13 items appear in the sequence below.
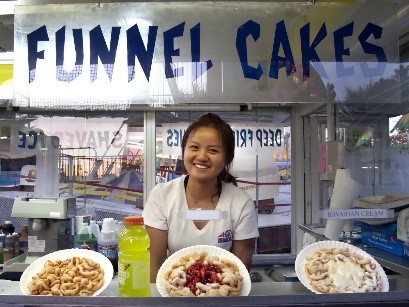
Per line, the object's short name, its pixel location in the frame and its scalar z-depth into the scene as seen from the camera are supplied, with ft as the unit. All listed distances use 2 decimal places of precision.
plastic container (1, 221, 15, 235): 9.88
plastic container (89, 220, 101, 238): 8.73
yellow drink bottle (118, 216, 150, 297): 3.50
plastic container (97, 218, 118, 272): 7.79
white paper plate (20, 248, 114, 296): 3.63
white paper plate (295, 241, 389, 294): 3.71
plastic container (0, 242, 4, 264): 9.57
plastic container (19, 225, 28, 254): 9.89
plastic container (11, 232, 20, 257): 9.67
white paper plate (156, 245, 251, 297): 3.57
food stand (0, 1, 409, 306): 6.10
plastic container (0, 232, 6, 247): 9.69
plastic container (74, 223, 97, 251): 8.49
